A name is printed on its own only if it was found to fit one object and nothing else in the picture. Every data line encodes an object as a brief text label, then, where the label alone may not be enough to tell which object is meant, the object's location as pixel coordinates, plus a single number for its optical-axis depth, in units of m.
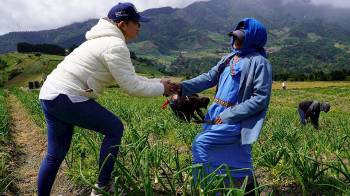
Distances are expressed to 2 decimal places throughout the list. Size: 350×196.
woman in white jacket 3.43
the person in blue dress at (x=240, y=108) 3.47
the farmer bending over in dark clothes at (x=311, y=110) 9.87
